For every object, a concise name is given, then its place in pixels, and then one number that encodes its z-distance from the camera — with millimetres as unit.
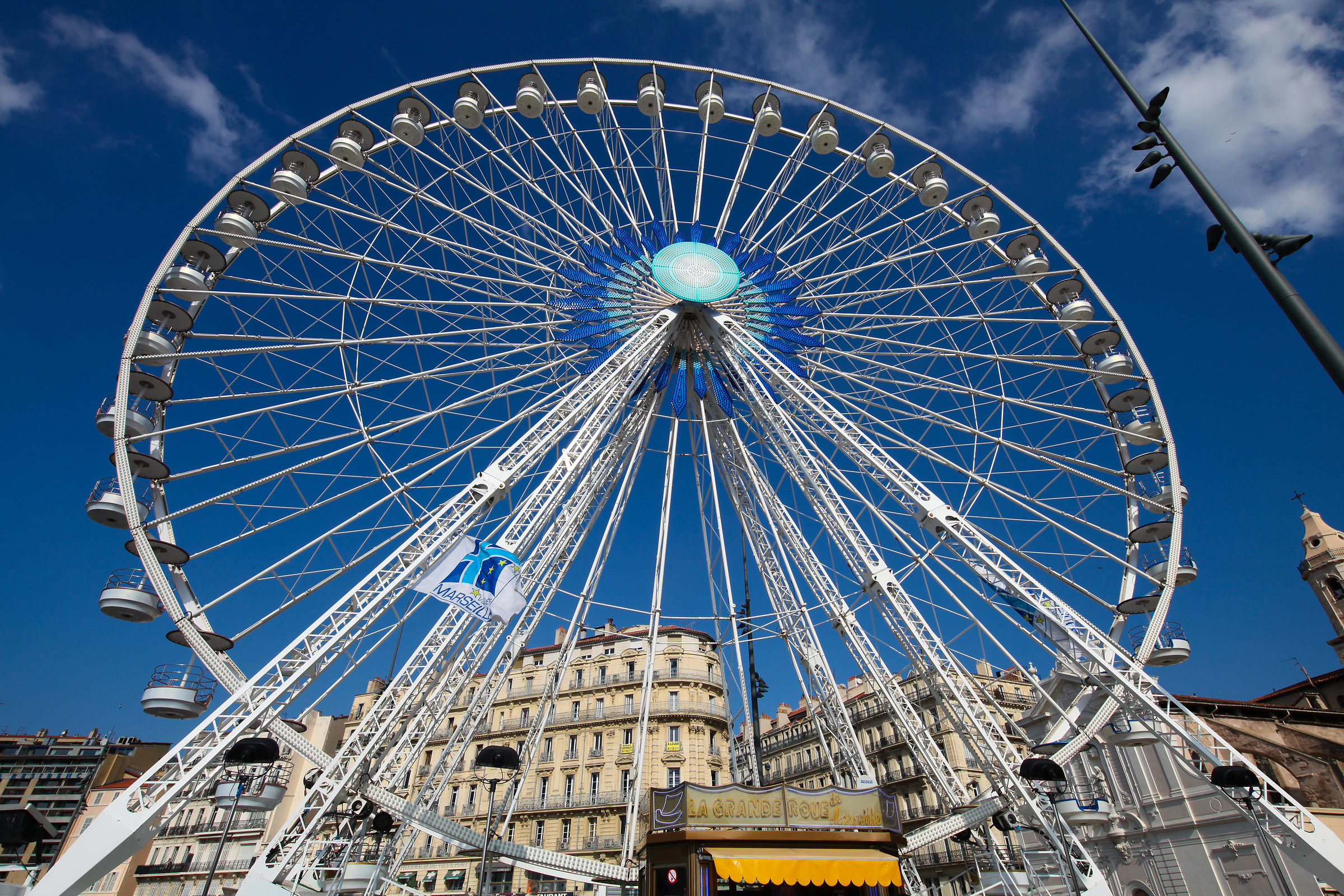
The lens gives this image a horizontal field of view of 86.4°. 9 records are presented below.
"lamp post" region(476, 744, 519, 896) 15117
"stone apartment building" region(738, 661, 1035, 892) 39125
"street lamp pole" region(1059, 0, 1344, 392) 5195
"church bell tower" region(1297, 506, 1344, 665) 45625
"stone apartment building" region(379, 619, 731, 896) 38500
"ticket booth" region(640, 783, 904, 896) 13109
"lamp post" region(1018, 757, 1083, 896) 14602
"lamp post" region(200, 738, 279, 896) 13328
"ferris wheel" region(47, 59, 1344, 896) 14945
